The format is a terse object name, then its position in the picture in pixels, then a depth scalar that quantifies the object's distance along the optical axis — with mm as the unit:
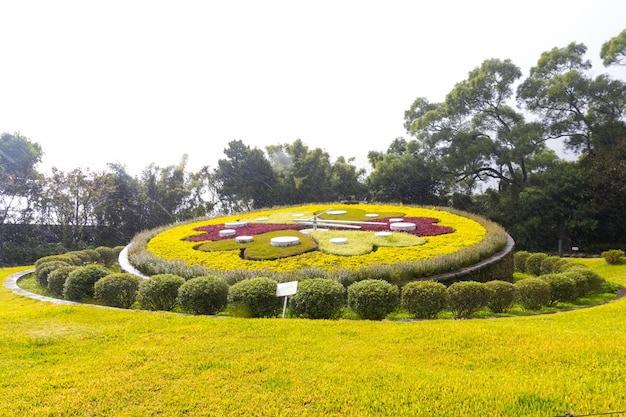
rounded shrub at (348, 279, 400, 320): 7301
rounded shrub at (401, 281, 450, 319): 7383
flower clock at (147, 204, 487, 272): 10477
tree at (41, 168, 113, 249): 22469
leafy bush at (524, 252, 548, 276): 14102
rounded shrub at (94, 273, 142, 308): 8461
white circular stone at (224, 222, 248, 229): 15866
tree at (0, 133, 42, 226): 21944
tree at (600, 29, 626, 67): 21941
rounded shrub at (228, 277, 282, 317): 7348
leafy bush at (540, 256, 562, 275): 12834
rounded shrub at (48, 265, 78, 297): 10375
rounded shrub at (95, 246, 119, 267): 16000
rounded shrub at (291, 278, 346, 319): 7211
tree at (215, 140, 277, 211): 28406
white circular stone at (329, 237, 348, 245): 12056
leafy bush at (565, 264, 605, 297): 9641
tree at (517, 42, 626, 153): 22438
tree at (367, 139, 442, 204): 27312
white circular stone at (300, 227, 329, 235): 14117
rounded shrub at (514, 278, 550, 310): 8359
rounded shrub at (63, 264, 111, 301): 9188
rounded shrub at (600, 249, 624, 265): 14711
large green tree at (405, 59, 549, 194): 25008
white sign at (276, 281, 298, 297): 6931
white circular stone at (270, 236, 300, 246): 11922
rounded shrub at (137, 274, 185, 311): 8070
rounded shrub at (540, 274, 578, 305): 8969
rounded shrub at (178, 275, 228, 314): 7594
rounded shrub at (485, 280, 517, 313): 7914
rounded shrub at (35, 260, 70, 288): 11422
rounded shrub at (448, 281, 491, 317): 7577
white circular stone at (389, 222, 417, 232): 14000
